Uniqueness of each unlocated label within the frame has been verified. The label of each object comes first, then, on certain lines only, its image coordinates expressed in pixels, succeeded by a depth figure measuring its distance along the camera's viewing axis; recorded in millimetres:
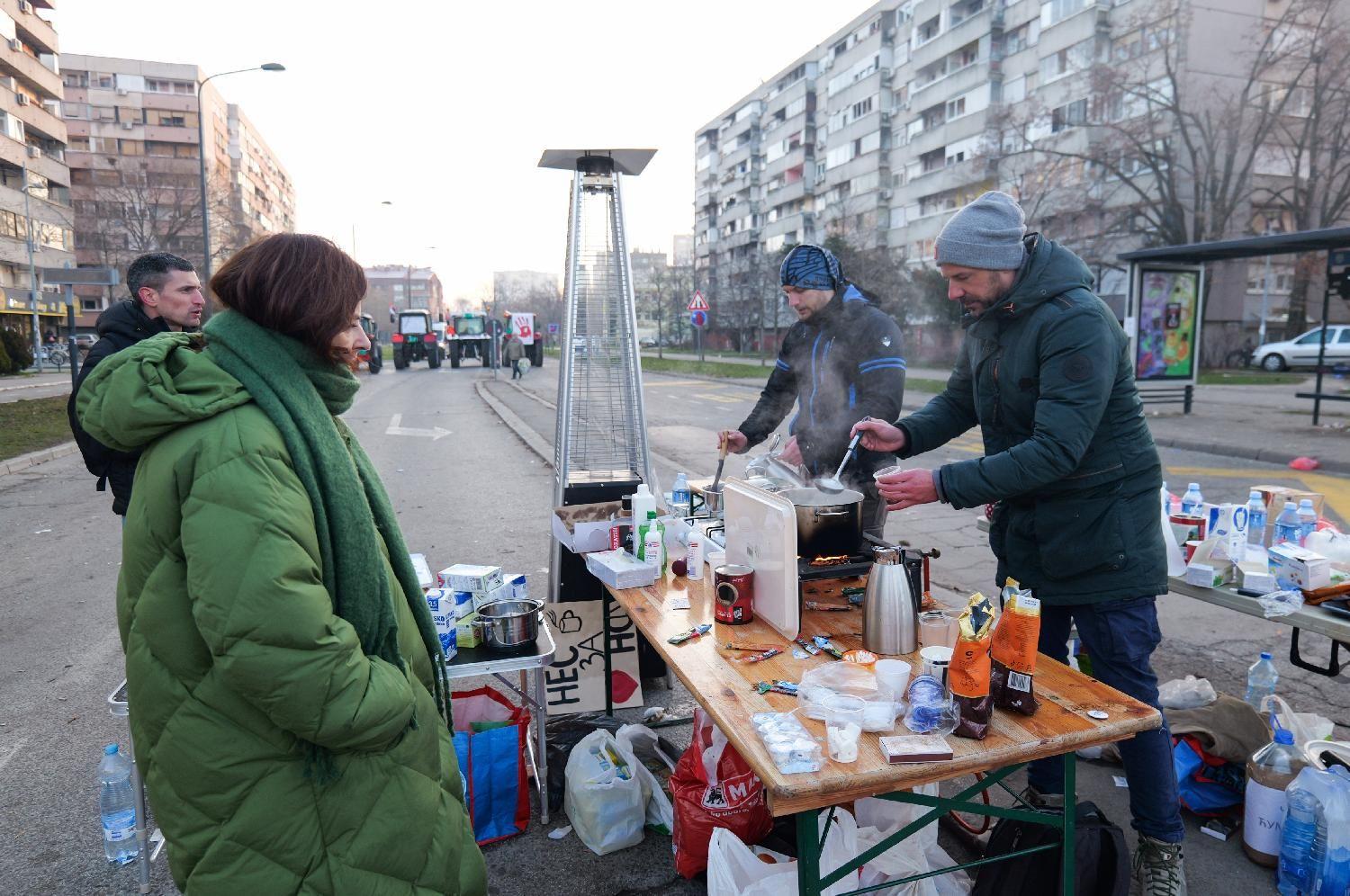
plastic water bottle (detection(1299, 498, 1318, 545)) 3158
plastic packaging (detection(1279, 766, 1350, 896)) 2283
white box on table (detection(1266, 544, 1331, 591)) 2725
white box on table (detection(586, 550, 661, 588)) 2854
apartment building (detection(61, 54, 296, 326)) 38812
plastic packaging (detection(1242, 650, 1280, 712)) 3311
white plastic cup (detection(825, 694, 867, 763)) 1660
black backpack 2072
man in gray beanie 2164
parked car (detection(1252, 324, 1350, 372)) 23125
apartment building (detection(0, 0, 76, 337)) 38906
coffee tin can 2408
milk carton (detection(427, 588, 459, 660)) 2607
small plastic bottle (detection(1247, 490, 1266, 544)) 3176
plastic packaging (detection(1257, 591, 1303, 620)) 2627
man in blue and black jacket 3539
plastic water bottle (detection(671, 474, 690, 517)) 3639
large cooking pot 2488
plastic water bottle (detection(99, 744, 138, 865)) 2637
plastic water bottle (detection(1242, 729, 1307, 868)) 2525
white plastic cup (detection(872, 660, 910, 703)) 1903
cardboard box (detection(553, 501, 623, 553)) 3227
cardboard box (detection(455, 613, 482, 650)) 2711
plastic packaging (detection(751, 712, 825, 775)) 1614
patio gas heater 3824
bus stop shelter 12867
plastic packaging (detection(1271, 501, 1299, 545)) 3150
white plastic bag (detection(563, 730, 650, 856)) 2697
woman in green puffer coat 1334
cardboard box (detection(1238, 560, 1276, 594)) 2768
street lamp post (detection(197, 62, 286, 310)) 19977
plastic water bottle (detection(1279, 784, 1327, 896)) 2336
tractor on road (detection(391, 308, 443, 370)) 32625
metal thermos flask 2145
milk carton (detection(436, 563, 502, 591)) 2910
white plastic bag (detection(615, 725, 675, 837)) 2773
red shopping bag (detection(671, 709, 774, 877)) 2428
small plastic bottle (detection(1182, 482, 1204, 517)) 3346
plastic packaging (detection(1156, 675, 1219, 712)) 3154
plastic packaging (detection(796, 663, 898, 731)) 1788
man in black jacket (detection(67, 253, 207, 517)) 3348
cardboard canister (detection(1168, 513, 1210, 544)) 3197
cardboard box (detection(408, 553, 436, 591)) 2862
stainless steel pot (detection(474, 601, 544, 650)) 2680
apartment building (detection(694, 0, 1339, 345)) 27453
